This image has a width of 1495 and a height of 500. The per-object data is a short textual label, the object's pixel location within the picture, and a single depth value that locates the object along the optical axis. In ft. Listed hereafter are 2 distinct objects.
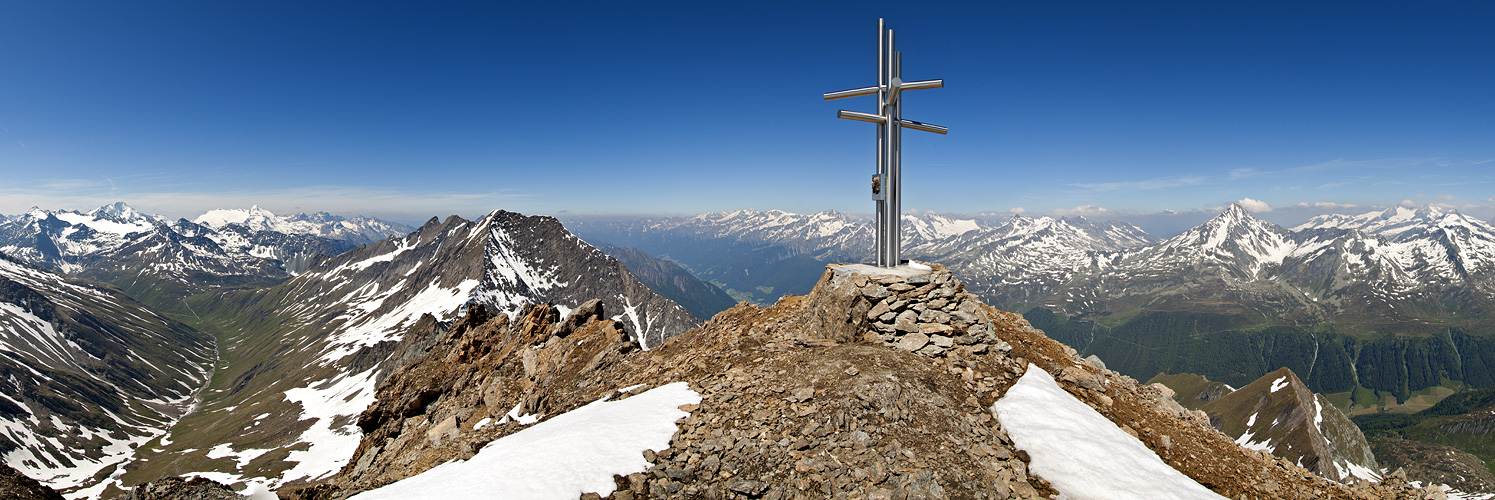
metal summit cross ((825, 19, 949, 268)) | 64.03
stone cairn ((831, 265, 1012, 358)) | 61.87
